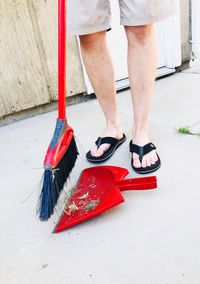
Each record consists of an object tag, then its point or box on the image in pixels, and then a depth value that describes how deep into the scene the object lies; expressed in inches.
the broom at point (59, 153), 30.2
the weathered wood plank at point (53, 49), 61.4
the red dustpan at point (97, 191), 31.5
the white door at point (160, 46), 72.0
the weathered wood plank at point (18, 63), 59.3
